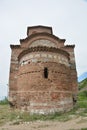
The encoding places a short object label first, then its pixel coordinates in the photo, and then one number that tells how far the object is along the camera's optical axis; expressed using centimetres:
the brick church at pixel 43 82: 609
